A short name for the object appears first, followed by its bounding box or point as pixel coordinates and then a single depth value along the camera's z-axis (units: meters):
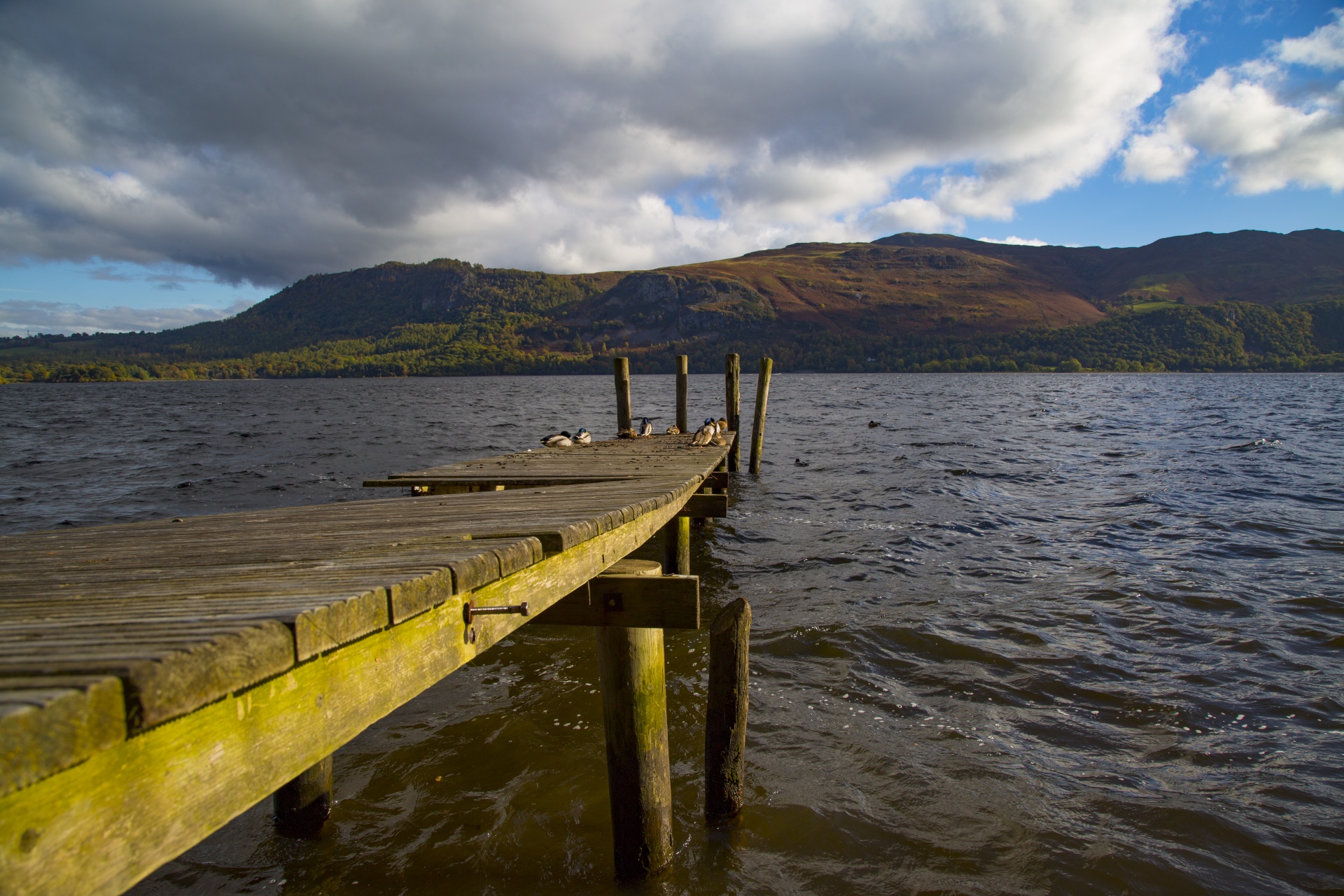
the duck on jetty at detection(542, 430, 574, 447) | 12.42
